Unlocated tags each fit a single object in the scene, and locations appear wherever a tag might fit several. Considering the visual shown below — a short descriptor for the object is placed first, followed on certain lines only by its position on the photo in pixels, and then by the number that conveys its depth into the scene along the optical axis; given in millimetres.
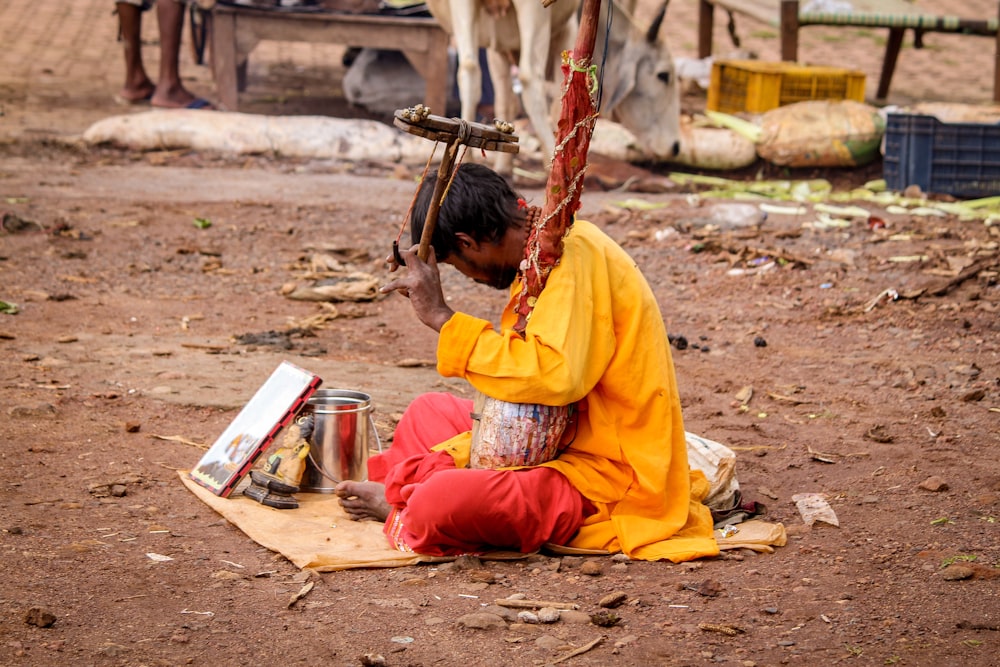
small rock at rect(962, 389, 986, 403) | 8437
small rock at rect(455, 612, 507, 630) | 5090
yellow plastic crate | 20828
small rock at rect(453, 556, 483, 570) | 5840
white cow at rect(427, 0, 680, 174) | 16578
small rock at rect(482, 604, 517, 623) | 5211
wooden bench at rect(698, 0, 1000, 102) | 21984
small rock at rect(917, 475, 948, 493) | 6656
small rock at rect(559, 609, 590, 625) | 5160
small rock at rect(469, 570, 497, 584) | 5672
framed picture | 6742
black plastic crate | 16297
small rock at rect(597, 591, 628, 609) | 5297
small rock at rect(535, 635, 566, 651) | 4895
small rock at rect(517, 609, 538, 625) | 5176
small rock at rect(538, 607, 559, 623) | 5164
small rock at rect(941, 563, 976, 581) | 5430
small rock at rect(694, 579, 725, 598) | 5434
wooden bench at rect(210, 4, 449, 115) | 20281
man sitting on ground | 5520
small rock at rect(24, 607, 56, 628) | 4984
